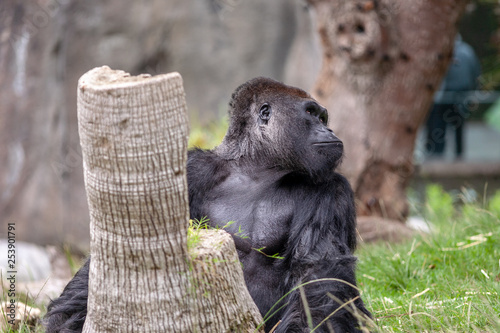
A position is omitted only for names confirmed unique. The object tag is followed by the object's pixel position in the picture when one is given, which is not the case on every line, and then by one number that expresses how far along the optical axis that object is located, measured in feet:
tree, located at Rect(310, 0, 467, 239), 40.01
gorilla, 19.26
